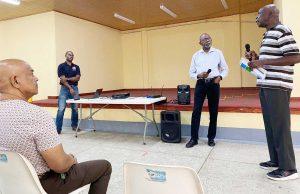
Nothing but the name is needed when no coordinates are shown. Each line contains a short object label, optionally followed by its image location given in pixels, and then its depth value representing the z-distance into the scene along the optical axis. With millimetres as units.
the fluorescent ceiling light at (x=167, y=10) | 6589
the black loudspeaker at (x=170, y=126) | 3617
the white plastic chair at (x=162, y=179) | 905
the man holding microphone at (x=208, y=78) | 3203
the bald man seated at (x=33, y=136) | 1079
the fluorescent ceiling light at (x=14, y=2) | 5528
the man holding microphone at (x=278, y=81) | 2096
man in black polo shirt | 4395
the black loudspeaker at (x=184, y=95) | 4016
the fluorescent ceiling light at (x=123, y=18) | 7261
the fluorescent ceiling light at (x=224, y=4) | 6366
